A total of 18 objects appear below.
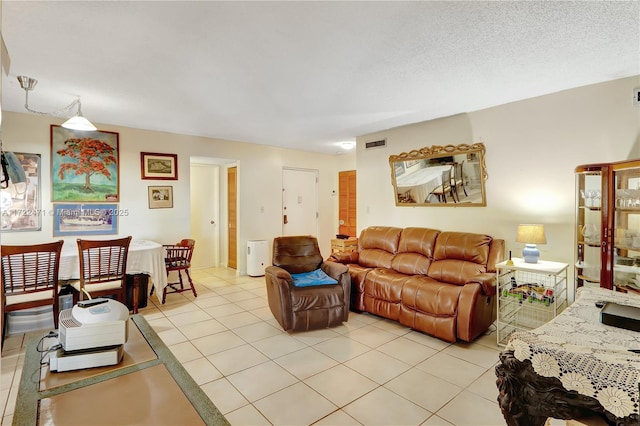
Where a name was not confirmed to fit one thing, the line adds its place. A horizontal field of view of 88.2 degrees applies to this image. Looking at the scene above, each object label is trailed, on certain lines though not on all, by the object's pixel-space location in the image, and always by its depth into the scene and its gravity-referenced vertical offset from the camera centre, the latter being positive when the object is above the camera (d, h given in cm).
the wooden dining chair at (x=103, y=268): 336 -62
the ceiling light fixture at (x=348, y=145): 576 +115
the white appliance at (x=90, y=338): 138 -55
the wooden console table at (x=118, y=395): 109 -68
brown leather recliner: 330 -89
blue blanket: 348 -76
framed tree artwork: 413 +58
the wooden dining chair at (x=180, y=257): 448 -66
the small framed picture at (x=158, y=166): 477 +65
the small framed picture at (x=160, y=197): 484 +19
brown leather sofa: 306 -76
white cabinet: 304 -83
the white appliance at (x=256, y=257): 579 -84
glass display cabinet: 254 -19
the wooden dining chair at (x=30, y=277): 297 -62
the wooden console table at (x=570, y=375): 112 -61
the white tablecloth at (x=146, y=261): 379 -61
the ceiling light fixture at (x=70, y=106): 293 +114
